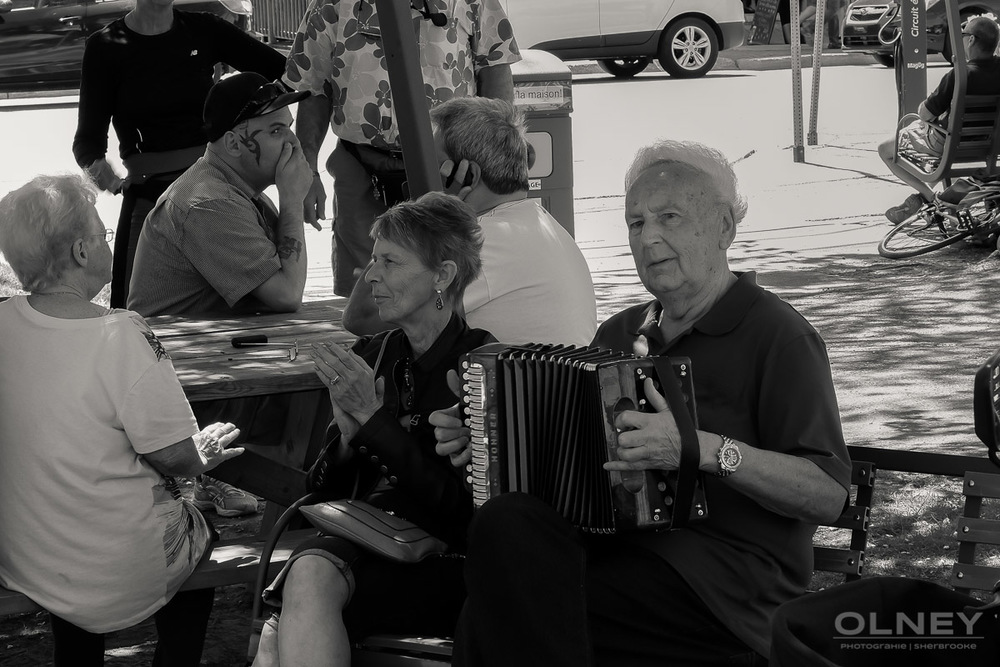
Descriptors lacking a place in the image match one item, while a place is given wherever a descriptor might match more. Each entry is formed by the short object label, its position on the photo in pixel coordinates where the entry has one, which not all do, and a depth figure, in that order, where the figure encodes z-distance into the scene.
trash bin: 7.12
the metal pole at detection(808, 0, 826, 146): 12.84
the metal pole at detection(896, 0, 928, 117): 10.96
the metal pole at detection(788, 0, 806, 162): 12.93
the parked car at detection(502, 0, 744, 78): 17.06
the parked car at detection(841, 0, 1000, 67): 18.03
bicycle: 9.05
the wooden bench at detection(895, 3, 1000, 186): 9.51
